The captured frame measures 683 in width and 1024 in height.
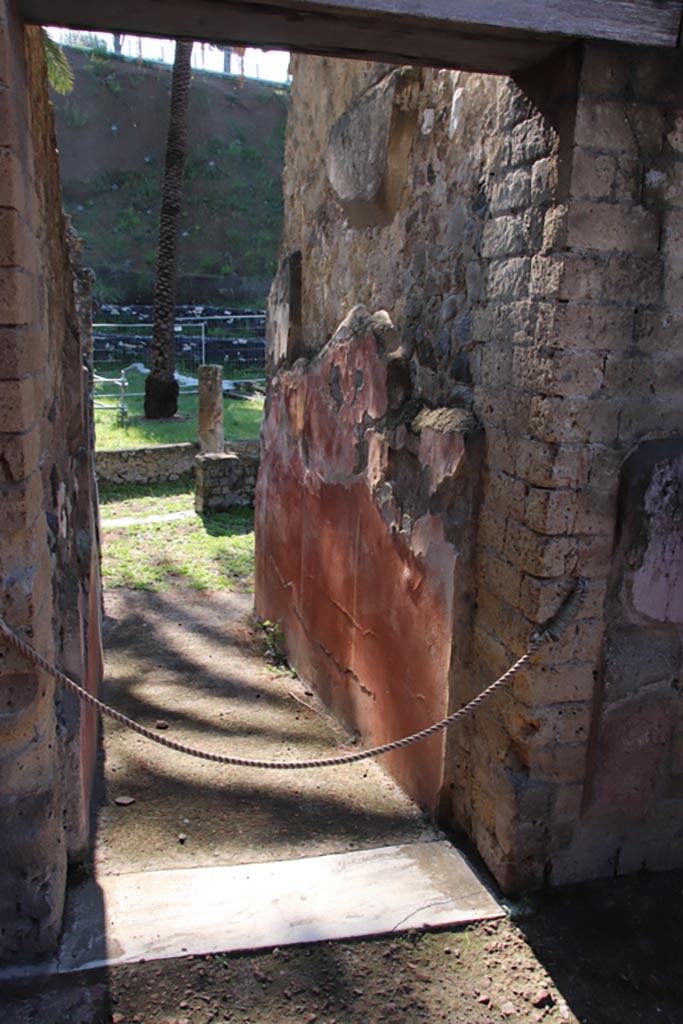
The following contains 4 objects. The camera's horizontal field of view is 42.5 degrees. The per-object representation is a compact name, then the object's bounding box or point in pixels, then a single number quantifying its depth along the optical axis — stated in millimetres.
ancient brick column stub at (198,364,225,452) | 11695
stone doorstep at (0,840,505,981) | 2709
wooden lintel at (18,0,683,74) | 2326
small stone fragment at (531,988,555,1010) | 2598
